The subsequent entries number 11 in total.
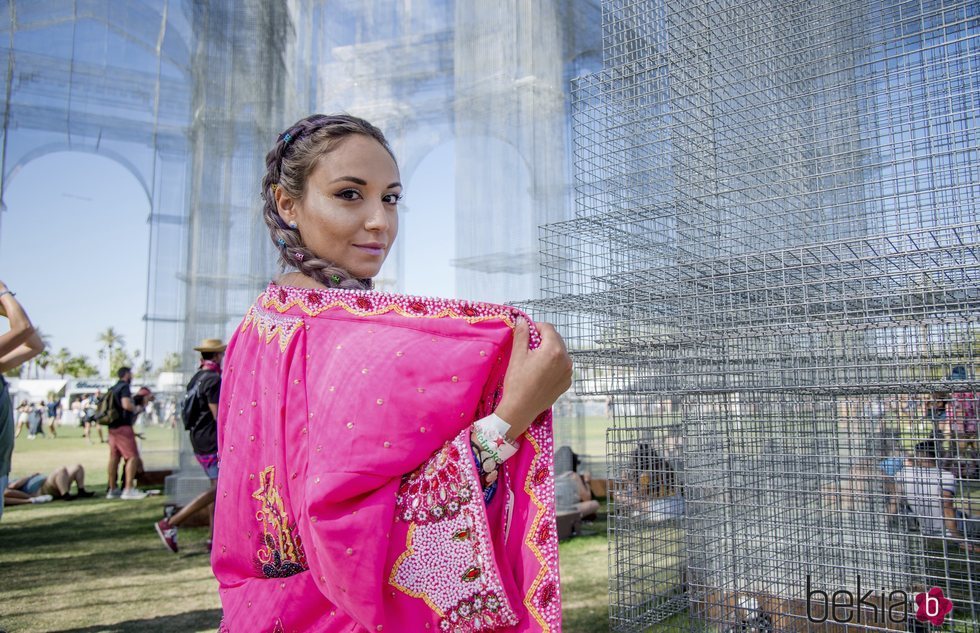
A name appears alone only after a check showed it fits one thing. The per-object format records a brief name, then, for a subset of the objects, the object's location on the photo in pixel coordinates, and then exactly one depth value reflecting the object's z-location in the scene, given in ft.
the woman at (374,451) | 2.41
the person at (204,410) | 15.61
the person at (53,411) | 63.36
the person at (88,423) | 53.30
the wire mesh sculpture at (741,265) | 7.47
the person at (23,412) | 58.16
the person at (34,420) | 63.16
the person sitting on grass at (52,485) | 24.71
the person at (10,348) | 9.17
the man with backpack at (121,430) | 25.26
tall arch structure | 20.74
